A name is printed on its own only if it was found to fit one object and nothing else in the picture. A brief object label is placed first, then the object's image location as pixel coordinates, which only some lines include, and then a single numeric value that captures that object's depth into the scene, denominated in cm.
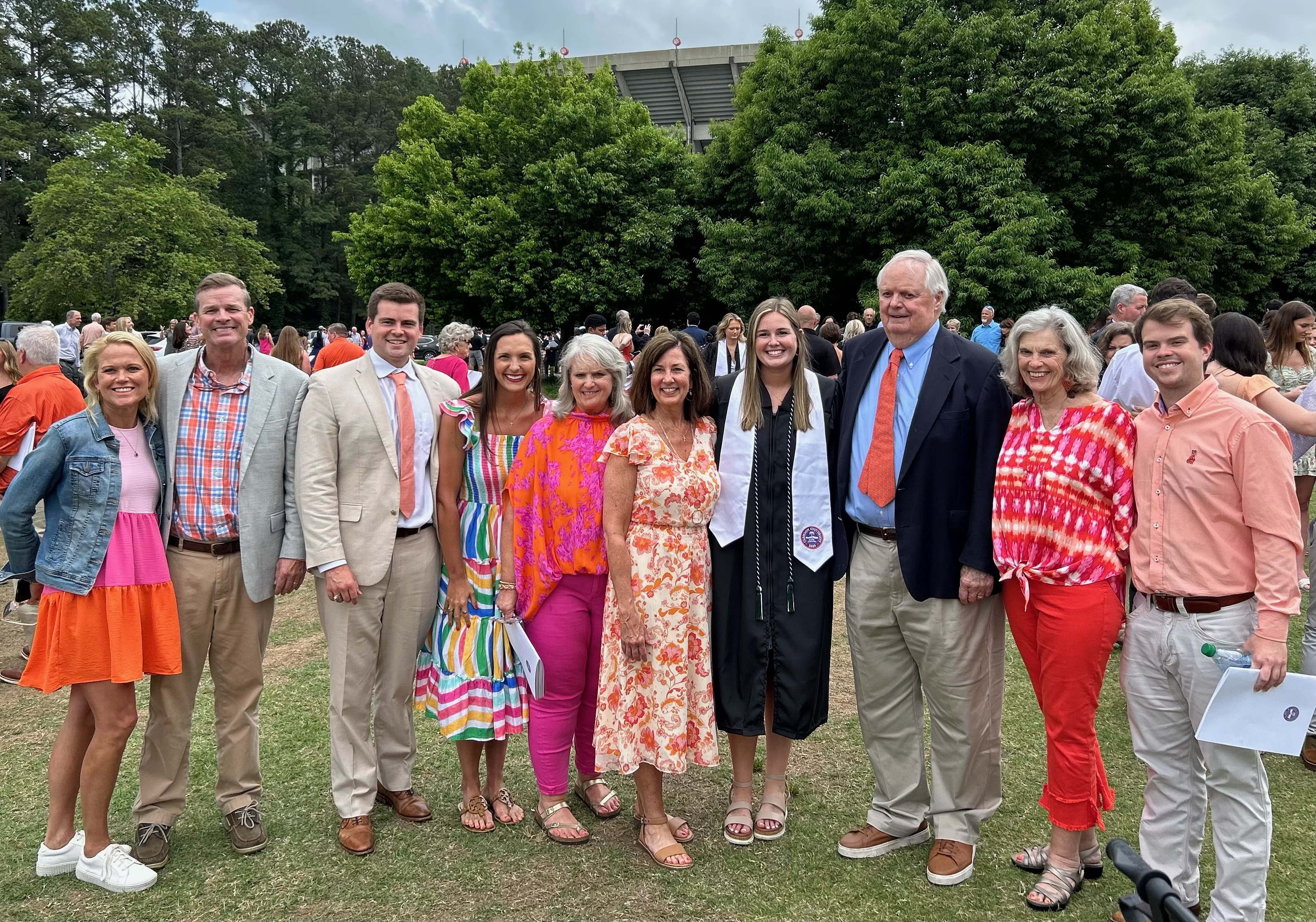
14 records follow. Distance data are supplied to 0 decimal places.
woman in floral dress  350
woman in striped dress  378
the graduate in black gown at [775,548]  363
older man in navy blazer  339
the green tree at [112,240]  3012
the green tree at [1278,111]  2633
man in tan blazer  360
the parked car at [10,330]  2077
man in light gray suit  353
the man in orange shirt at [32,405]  579
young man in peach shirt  275
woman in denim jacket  328
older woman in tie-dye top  306
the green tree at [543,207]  2545
